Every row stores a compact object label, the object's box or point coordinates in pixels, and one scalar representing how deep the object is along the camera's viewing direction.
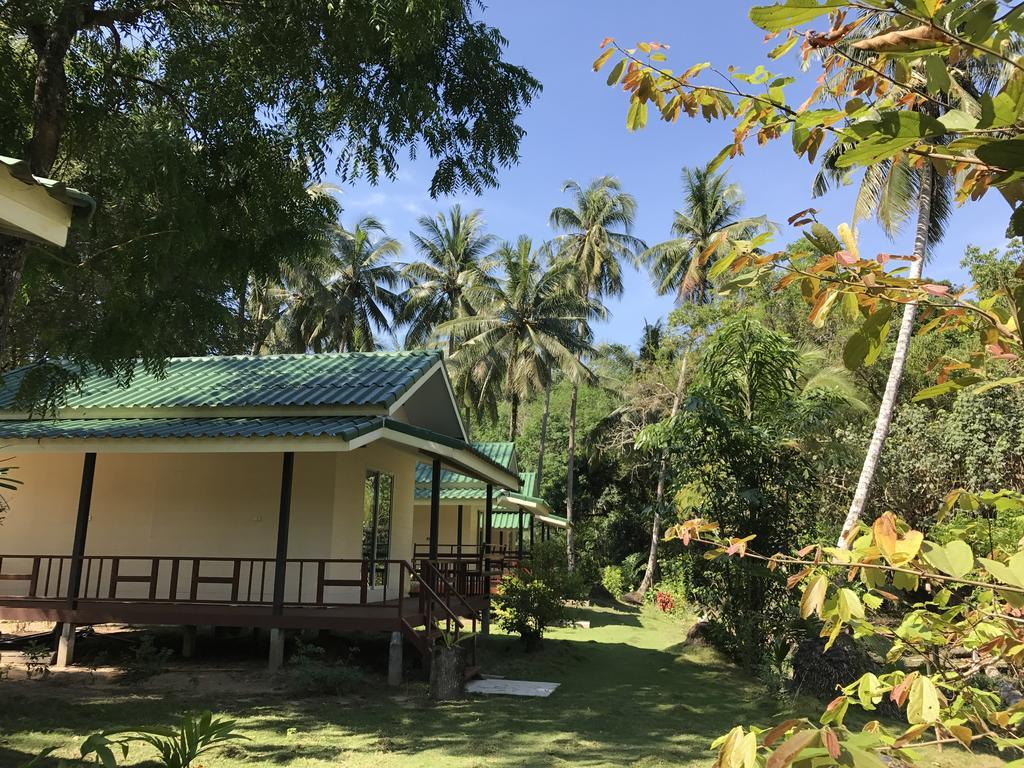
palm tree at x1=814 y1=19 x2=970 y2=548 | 13.76
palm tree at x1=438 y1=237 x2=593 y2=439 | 32.25
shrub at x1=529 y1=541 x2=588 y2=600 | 13.92
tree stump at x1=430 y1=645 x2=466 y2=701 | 9.41
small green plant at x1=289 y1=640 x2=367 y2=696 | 9.42
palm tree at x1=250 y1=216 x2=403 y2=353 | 38.38
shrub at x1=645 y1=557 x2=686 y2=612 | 22.89
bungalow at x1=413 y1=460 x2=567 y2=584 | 21.06
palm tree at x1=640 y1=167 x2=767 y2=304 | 33.94
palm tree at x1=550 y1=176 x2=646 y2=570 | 37.34
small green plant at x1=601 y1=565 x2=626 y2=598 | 30.41
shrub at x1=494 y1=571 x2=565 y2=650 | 13.59
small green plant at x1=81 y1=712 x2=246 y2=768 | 4.30
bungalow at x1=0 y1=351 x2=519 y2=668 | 10.34
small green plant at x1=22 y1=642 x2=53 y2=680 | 9.79
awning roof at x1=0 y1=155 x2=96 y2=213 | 3.23
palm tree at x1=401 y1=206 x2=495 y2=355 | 39.00
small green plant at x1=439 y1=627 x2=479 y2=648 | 10.17
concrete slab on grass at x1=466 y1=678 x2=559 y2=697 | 10.07
